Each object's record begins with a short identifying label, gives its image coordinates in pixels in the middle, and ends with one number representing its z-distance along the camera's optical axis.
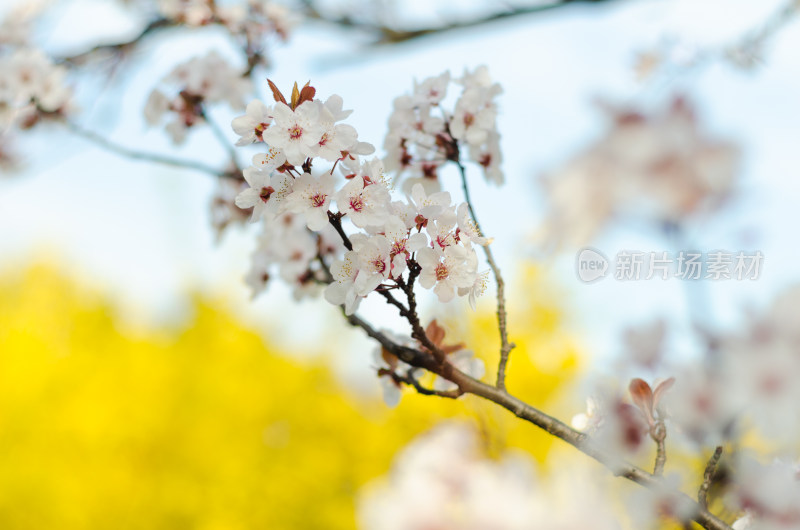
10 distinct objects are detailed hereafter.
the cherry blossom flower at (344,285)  0.78
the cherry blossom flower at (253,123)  0.80
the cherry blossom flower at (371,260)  0.78
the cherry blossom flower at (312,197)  0.78
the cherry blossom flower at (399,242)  0.78
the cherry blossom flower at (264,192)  0.78
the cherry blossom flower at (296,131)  0.78
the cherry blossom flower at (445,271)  0.78
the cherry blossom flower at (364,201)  0.78
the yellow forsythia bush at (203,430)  3.67
